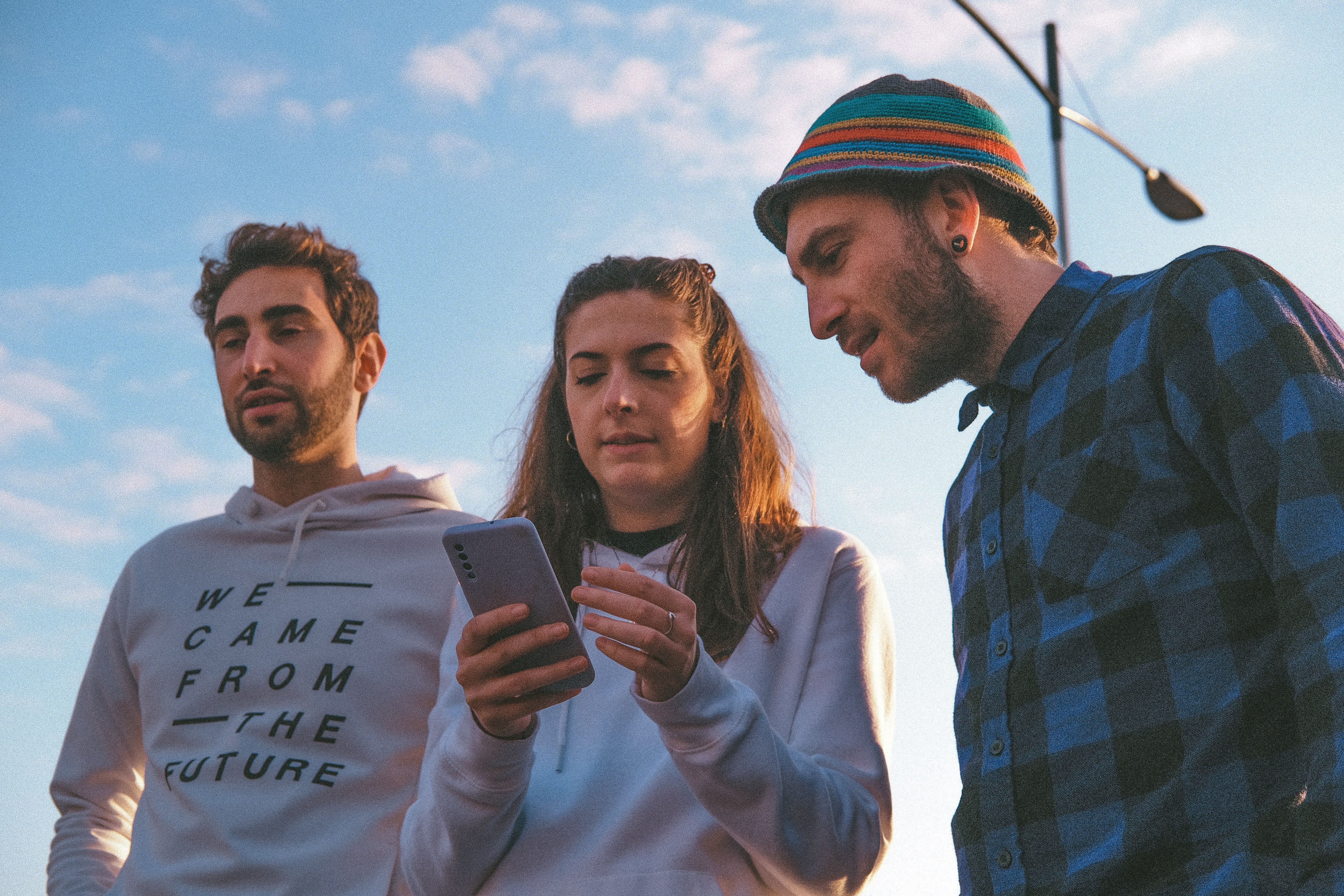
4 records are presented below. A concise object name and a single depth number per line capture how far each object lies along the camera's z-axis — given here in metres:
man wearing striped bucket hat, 2.05
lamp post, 7.23
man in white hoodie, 4.08
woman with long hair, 3.06
